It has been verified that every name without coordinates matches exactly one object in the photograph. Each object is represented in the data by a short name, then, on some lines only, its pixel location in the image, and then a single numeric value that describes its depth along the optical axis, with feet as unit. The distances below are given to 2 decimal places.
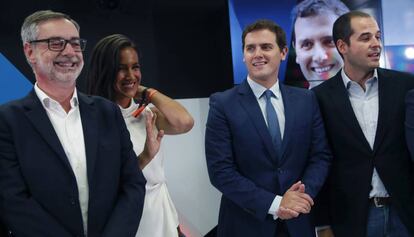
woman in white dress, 7.45
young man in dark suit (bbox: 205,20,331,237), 7.32
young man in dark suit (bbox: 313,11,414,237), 7.73
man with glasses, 5.55
